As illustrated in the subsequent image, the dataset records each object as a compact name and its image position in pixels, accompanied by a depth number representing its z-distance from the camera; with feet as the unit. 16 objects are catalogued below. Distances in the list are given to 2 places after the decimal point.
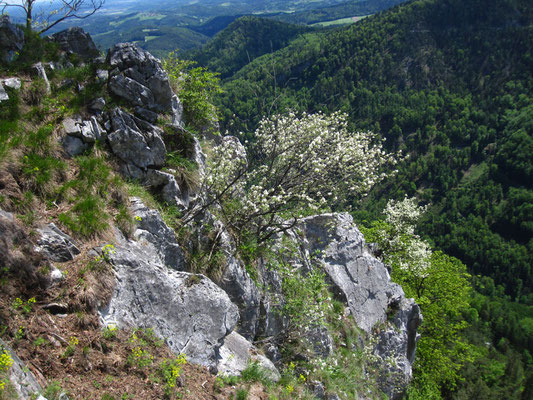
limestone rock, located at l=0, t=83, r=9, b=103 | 33.76
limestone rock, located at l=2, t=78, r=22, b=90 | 35.35
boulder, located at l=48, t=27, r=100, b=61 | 46.32
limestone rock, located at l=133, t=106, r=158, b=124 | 42.19
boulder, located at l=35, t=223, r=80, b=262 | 25.57
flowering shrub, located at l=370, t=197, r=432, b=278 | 102.85
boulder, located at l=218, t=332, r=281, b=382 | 31.17
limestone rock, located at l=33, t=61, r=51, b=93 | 38.53
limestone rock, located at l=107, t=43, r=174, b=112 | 42.16
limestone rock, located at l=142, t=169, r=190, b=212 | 39.29
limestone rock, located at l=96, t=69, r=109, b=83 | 42.04
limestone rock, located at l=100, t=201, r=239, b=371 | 27.50
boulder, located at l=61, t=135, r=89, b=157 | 34.79
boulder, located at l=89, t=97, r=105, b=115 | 38.73
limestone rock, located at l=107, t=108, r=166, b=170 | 38.04
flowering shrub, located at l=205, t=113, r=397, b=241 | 43.19
